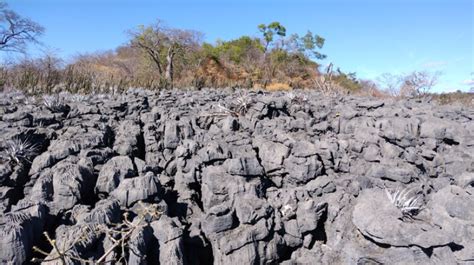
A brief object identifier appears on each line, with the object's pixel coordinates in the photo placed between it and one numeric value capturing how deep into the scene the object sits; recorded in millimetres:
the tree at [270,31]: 24719
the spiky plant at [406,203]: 2773
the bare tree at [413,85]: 11558
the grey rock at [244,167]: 3412
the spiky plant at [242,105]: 5188
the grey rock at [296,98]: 5680
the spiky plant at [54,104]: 4609
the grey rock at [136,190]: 2879
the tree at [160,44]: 19405
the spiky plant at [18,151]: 3257
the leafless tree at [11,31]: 20203
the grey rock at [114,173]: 3037
